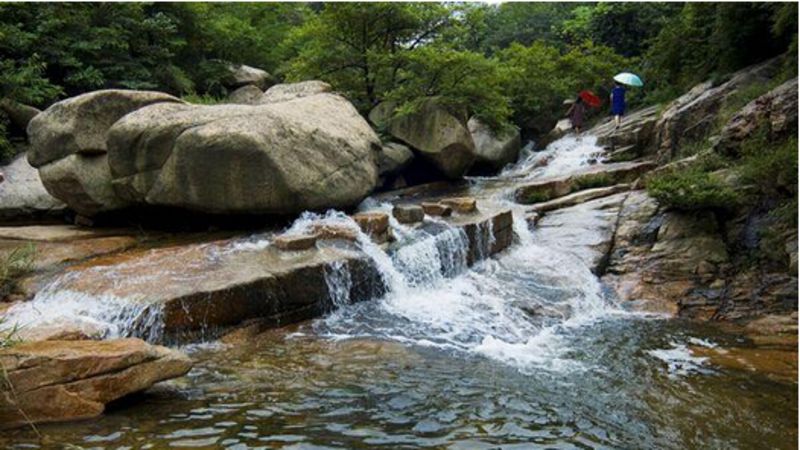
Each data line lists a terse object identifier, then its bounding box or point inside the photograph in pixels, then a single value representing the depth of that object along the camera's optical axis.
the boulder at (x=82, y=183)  10.30
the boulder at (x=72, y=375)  4.48
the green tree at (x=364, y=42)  15.23
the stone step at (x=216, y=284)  6.65
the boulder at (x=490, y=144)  18.09
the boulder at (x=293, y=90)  12.72
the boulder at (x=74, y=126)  10.41
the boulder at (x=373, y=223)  9.52
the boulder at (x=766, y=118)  9.61
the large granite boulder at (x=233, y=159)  9.20
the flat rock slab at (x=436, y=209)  11.01
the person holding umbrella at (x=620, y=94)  17.47
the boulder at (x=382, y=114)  15.90
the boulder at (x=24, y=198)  11.08
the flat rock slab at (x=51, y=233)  9.30
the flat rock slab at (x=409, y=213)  10.45
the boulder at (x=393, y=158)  15.09
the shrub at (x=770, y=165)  8.82
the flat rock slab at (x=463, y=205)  11.32
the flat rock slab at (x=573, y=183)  13.34
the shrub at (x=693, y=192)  9.42
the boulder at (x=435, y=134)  15.38
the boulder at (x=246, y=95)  17.31
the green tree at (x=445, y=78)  15.06
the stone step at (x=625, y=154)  15.77
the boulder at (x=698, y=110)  13.38
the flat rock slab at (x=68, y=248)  8.24
